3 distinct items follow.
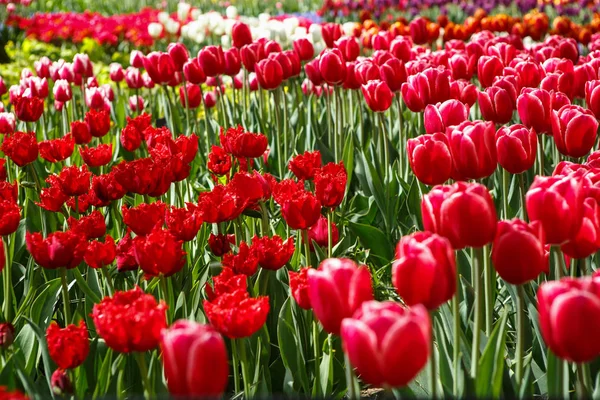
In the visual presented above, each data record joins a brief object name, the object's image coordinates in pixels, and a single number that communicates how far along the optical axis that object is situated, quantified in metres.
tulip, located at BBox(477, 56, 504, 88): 3.31
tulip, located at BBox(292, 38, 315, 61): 4.07
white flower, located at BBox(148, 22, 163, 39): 6.98
